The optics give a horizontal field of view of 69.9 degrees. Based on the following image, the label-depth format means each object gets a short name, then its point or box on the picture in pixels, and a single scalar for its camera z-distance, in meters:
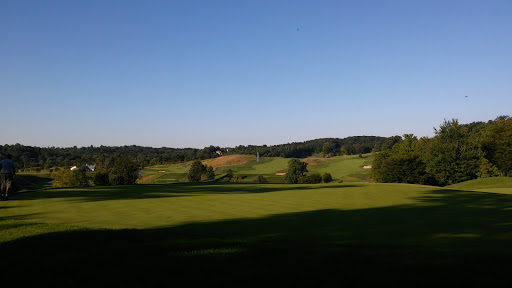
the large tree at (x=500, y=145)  66.19
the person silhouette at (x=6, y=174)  18.88
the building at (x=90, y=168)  145.15
